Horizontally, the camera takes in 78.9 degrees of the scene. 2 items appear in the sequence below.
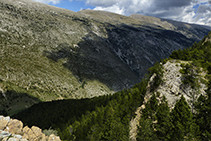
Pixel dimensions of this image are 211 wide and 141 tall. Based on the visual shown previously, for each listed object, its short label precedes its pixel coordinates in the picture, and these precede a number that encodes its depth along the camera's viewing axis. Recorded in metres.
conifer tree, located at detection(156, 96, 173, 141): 37.15
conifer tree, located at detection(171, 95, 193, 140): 33.25
